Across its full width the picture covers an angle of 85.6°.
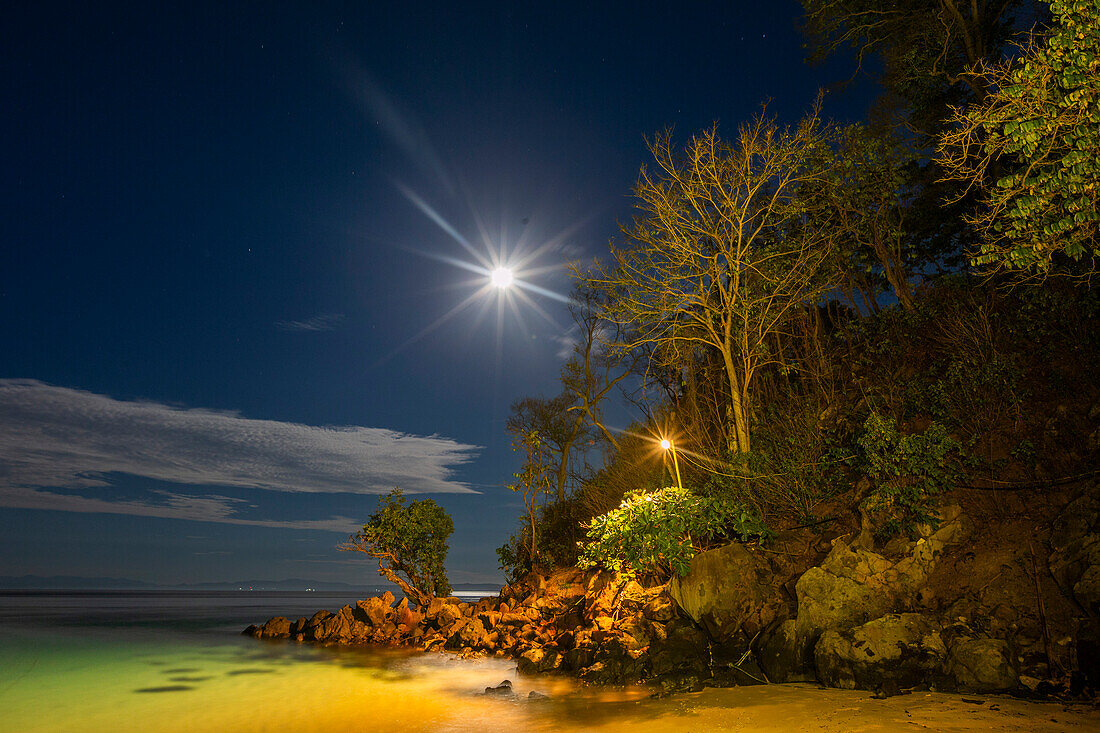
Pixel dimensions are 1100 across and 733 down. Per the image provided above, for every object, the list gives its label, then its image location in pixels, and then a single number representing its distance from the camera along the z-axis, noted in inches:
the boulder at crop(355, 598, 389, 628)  882.8
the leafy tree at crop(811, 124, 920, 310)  666.8
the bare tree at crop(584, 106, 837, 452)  567.5
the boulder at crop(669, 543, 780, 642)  422.3
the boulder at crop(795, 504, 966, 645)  360.2
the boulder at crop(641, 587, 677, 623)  477.1
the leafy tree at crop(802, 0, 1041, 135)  597.9
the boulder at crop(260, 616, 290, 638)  1021.2
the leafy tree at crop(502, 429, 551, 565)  866.8
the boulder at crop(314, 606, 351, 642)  893.8
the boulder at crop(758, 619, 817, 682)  363.9
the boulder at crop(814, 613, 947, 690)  313.9
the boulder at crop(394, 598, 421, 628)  869.2
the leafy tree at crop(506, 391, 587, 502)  990.5
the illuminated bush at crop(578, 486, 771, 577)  455.2
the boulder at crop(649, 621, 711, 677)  418.9
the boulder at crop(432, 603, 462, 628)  803.4
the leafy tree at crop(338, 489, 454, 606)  907.4
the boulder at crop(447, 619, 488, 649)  692.1
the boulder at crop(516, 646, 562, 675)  515.5
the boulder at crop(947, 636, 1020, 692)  286.6
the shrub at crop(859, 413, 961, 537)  381.4
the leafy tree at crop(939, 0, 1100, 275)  254.1
